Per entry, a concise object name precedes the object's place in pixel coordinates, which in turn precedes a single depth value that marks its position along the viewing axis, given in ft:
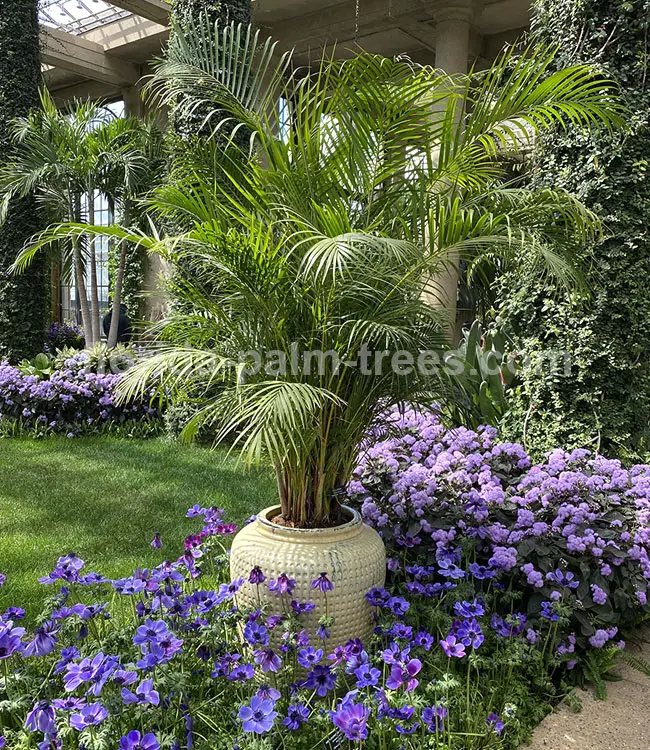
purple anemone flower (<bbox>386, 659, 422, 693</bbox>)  5.20
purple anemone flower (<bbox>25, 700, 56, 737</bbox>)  4.64
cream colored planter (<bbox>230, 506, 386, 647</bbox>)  6.75
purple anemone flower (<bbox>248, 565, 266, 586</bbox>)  6.42
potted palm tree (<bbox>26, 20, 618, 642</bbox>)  6.91
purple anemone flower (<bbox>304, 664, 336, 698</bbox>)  5.49
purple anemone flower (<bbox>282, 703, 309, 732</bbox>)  5.10
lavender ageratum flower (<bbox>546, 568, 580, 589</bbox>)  7.41
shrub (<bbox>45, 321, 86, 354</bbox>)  32.83
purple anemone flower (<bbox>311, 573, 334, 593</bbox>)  6.42
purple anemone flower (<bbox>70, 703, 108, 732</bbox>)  4.65
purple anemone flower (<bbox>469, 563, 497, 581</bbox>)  7.32
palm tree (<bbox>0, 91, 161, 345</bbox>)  20.59
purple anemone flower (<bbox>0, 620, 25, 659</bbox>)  5.24
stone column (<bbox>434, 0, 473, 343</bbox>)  25.70
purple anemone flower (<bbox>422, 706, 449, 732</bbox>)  5.17
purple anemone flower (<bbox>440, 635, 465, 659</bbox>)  5.80
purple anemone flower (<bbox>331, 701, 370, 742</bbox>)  4.68
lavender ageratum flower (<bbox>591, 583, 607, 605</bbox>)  7.57
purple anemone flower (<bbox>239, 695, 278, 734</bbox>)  4.67
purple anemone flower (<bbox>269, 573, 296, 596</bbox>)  6.34
